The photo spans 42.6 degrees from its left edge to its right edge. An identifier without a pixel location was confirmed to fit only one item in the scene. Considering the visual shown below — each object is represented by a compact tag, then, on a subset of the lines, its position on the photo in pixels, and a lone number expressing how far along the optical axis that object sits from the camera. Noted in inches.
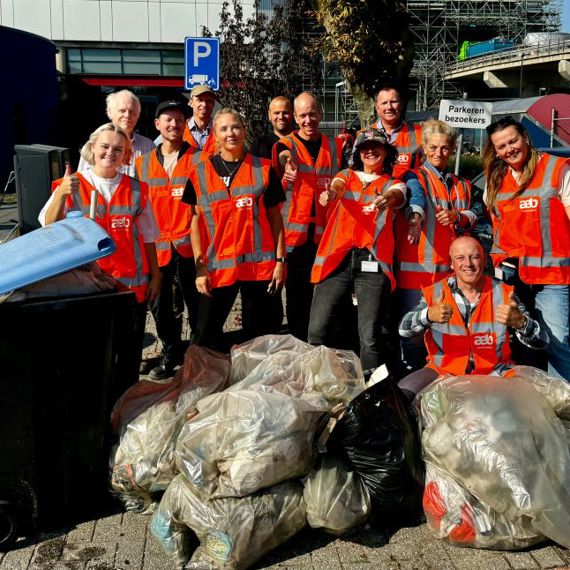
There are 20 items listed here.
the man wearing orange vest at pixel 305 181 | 187.0
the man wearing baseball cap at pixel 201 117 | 224.1
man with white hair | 189.6
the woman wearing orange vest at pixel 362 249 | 157.8
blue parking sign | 311.9
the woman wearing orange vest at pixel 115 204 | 152.3
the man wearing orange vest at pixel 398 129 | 184.5
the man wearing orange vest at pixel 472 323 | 140.2
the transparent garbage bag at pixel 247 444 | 115.0
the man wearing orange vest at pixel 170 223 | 192.1
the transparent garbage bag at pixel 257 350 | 141.9
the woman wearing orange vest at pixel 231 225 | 165.3
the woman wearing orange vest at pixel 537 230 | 153.1
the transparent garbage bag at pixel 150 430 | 126.3
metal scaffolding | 2123.5
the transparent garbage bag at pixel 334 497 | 117.3
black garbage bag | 120.6
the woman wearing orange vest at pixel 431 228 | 163.5
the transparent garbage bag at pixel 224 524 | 112.4
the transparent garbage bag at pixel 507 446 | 112.5
